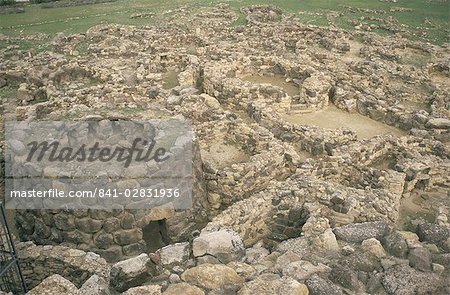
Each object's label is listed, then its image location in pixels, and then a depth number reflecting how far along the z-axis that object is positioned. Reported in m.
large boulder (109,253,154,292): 6.33
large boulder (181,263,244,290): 5.87
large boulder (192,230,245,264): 6.71
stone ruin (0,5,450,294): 6.29
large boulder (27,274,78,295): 6.55
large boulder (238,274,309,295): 5.43
